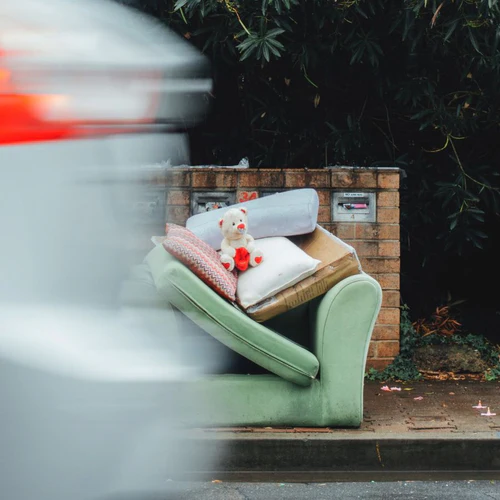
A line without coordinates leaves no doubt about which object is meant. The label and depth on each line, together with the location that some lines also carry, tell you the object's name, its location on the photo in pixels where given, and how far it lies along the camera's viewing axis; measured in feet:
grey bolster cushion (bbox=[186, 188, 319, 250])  30.96
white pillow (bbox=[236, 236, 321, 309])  27.86
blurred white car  11.35
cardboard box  27.81
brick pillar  36.37
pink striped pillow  26.68
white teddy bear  28.91
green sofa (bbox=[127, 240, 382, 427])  26.72
